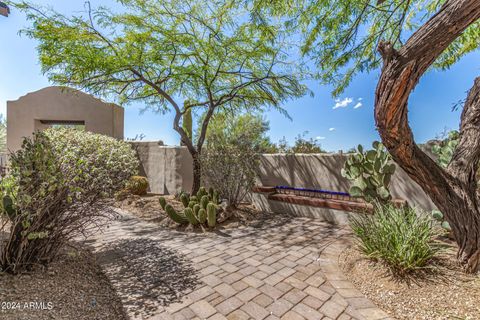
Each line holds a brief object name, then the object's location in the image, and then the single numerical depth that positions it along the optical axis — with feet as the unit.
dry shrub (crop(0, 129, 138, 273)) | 8.26
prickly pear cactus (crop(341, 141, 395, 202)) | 13.73
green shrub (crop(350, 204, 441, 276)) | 9.25
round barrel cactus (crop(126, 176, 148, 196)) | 28.33
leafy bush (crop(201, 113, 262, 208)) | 19.56
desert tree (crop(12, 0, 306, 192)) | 18.04
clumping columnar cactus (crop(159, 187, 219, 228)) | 15.76
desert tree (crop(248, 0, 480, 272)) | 7.77
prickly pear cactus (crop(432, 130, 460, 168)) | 12.73
